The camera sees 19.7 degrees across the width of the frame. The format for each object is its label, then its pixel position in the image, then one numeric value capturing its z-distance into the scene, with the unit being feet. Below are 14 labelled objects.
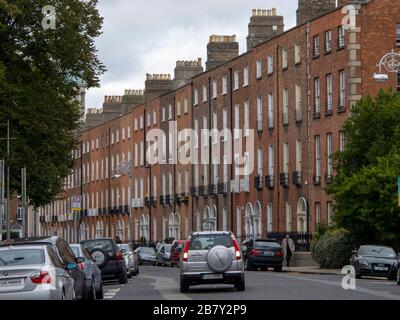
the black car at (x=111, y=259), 132.67
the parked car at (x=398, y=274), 121.29
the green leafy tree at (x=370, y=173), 163.73
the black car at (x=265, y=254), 192.95
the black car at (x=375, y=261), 148.05
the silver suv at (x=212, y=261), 101.40
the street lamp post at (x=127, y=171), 336.78
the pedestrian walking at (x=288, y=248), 207.41
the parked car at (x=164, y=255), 249.92
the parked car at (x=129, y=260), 160.56
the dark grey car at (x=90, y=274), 84.35
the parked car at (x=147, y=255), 272.10
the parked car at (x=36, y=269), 64.54
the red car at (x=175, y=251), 232.63
